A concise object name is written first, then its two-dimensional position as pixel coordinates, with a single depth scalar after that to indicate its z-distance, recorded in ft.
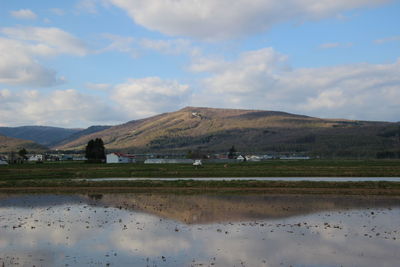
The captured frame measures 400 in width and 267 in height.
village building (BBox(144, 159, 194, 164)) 511.07
